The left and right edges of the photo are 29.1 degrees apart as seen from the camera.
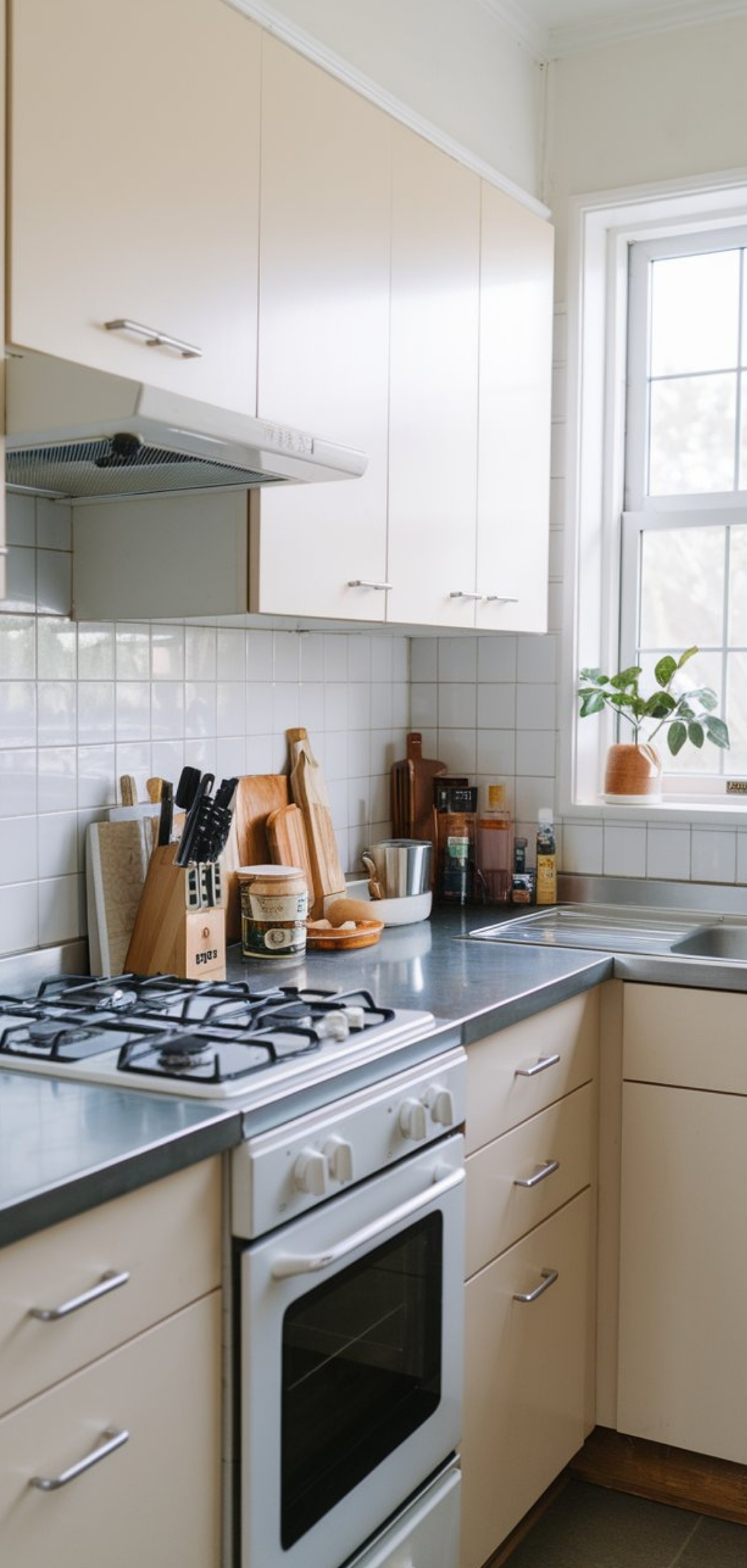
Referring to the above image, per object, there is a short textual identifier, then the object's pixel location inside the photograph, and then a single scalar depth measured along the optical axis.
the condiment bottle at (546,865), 3.06
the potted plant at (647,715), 3.05
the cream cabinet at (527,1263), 2.06
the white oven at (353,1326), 1.49
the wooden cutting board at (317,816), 2.67
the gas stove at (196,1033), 1.55
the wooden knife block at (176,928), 2.09
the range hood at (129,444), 1.53
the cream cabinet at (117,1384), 1.20
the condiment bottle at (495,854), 3.11
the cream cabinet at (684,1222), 2.38
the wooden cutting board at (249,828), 2.46
